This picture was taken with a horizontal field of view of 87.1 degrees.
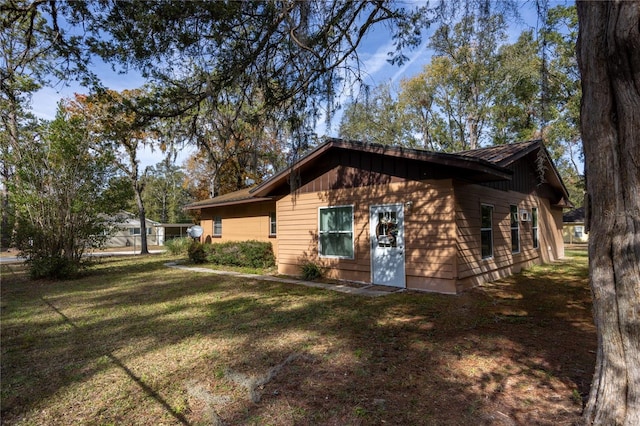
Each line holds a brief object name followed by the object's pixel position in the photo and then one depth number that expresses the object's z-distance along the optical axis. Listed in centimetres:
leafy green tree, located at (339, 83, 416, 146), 2136
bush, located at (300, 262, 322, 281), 920
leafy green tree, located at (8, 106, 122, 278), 950
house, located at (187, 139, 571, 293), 691
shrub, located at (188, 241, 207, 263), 1399
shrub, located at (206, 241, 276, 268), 1181
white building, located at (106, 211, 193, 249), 3216
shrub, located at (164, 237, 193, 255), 1944
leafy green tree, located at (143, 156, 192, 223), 4791
